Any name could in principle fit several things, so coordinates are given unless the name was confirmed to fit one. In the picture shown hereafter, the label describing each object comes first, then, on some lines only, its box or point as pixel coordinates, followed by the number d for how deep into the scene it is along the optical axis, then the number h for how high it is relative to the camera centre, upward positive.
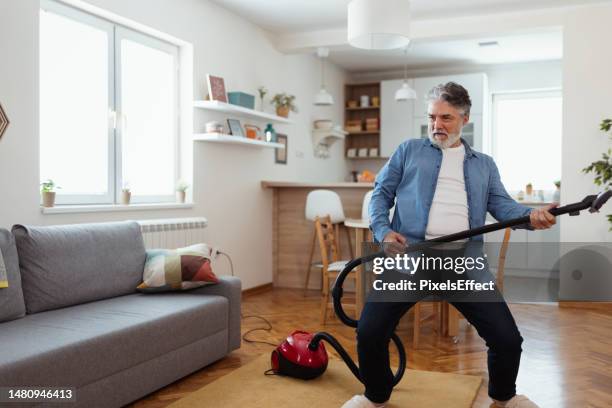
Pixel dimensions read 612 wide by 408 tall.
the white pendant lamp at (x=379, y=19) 3.70 +1.08
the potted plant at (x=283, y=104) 6.14 +0.90
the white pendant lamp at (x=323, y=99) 6.47 +1.00
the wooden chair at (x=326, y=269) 4.38 -0.59
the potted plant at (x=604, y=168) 4.87 +0.21
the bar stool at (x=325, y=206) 5.60 -0.15
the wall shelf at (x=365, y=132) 8.31 +0.82
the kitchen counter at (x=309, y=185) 5.78 +0.05
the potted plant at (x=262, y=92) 5.88 +0.97
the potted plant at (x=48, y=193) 3.58 -0.03
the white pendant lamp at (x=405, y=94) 6.74 +1.10
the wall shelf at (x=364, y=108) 8.30 +1.17
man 2.32 -0.07
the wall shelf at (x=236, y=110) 4.93 +0.71
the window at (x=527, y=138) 7.83 +0.71
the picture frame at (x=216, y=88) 5.02 +0.87
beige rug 2.79 -1.00
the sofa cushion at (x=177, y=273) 3.39 -0.48
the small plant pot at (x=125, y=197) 4.25 -0.06
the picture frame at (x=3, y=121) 3.28 +0.37
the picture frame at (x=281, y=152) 6.40 +0.42
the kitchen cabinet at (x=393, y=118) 8.07 +0.99
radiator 4.18 -0.32
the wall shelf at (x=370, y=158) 8.40 +0.47
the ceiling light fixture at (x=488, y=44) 6.85 +1.72
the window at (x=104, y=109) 3.83 +0.57
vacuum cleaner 2.18 -0.79
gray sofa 2.35 -0.60
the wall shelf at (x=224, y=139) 4.93 +0.44
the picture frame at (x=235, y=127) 5.36 +0.57
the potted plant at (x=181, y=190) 4.84 +0.00
